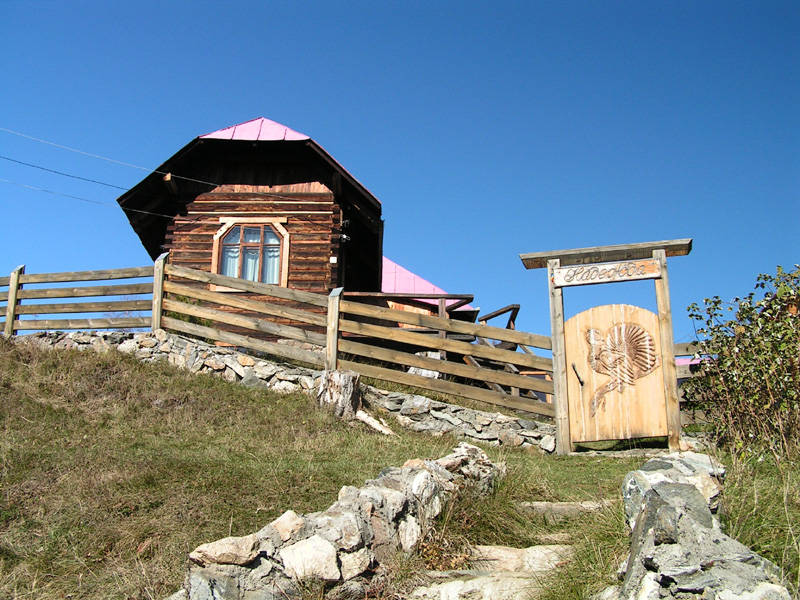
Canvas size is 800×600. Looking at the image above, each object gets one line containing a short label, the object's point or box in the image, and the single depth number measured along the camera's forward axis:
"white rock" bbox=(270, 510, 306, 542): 4.39
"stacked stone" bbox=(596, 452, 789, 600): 3.09
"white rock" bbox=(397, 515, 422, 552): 4.83
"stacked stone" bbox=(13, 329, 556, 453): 10.35
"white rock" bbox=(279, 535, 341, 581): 4.23
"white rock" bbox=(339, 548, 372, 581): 4.33
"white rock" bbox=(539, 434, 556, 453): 9.93
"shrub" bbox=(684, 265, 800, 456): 6.63
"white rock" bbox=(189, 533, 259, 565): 4.06
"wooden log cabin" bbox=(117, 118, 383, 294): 15.95
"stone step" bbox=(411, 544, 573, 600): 4.19
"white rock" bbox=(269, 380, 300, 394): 11.02
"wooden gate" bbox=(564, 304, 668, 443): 9.14
